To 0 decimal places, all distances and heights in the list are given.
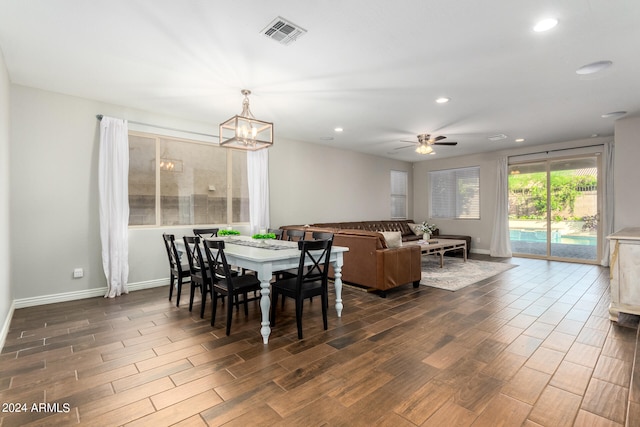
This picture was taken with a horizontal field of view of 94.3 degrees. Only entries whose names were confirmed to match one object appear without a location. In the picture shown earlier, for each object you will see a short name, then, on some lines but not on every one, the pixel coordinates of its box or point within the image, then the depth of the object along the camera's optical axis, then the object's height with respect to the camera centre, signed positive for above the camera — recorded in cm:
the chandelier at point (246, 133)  342 +91
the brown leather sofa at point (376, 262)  405 -73
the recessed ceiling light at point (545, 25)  236 +151
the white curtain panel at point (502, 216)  730 -16
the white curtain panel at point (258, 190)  556 +39
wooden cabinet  303 -68
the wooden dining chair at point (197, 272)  315 -70
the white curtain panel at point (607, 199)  598 +21
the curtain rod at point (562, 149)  621 +134
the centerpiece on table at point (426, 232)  625 -47
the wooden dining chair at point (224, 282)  274 -71
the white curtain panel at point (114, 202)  408 +13
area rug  469 -115
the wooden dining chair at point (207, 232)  448 -34
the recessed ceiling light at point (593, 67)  306 +150
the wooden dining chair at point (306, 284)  272 -73
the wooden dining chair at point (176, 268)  360 -73
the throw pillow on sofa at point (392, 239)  421 -41
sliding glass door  635 +3
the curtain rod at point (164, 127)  411 +133
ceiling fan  558 +132
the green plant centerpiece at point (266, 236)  394 -34
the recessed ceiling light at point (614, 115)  457 +150
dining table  260 -46
